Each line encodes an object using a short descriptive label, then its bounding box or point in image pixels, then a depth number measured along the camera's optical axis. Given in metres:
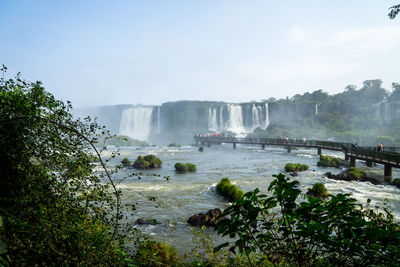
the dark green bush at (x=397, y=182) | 18.17
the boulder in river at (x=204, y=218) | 10.80
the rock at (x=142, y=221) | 10.99
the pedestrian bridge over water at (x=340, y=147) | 21.92
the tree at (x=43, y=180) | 3.45
